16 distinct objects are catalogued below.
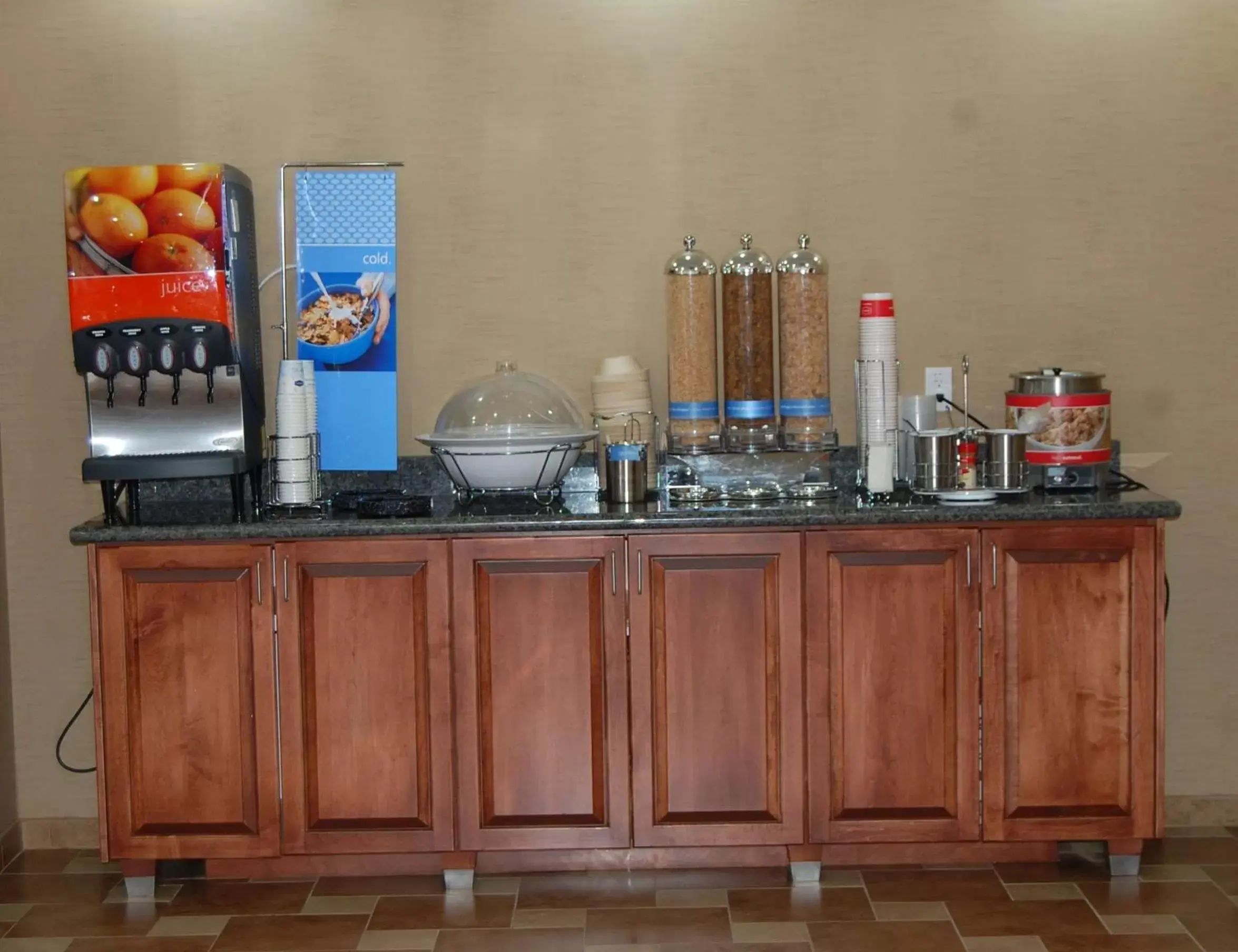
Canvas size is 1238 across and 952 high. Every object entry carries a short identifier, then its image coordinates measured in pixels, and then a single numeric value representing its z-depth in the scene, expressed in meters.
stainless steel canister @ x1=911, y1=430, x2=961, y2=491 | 3.52
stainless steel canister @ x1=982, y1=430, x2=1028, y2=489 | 3.51
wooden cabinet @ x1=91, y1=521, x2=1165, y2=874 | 3.39
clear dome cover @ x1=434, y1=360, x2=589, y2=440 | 3.65
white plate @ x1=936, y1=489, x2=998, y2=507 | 3.46
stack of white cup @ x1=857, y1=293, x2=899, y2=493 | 3.64
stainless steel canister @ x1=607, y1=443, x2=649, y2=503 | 3.57
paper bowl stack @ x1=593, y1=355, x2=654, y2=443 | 3.72
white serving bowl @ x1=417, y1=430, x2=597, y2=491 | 3.58
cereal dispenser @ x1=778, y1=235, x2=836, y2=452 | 3.65
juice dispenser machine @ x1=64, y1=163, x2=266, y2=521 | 3.43
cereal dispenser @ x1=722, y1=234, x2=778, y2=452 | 3.68
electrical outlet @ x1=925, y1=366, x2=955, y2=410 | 3.85
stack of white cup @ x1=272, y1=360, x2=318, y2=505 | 3.56
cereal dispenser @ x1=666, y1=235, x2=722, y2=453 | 3.65
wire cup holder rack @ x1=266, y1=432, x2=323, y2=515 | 3.56
